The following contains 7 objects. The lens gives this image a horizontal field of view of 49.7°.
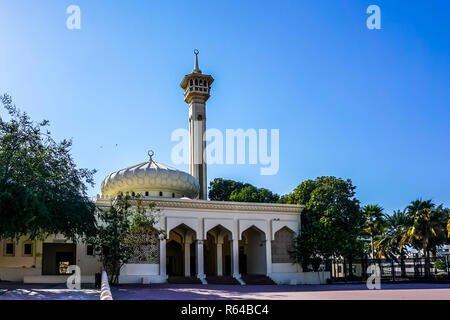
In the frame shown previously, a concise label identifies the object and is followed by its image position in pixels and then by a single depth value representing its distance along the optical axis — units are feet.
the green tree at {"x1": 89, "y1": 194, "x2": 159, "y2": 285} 79.36
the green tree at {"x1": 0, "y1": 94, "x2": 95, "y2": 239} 59.77
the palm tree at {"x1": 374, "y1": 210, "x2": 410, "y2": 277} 116.32
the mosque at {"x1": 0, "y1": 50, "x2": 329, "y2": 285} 90.48
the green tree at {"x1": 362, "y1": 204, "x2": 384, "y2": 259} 128.88
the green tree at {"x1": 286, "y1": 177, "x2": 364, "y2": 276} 97.25
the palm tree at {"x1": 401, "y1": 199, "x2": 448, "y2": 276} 102.89
